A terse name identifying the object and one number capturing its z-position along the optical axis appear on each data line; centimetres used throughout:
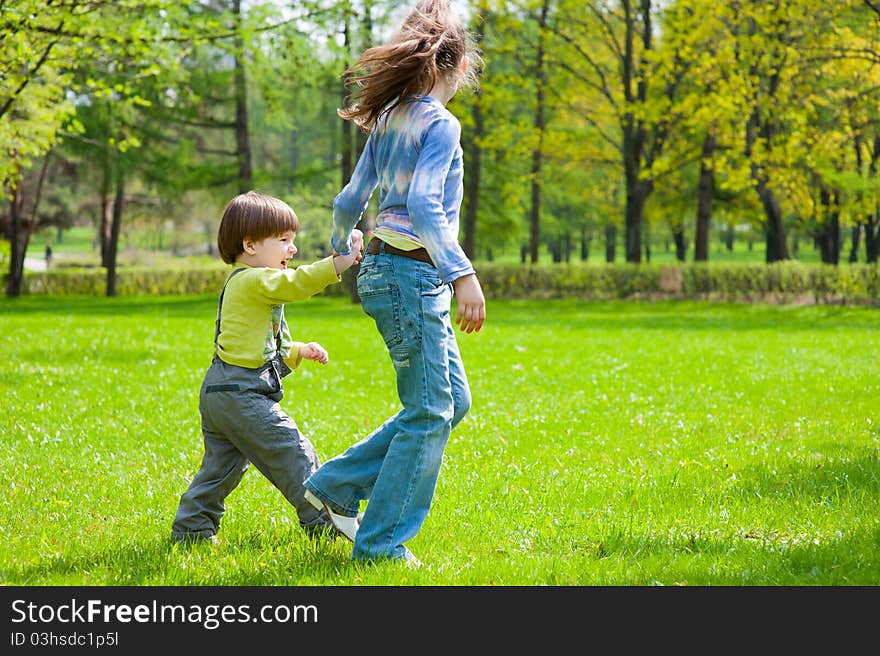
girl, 776
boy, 895
